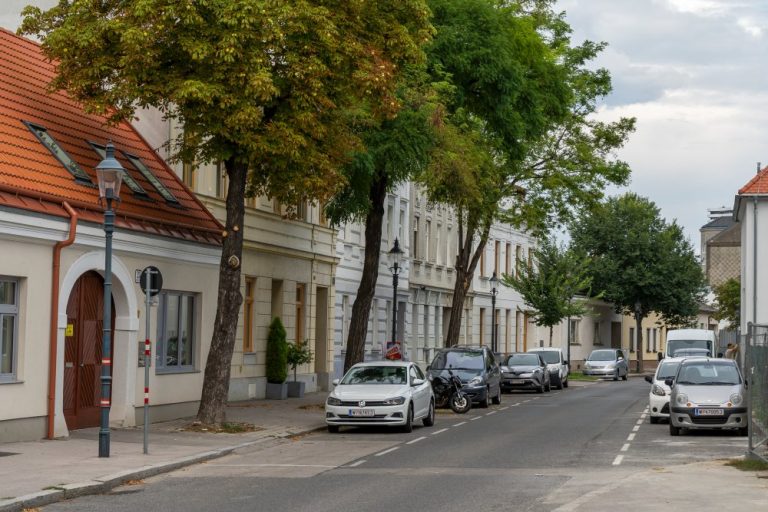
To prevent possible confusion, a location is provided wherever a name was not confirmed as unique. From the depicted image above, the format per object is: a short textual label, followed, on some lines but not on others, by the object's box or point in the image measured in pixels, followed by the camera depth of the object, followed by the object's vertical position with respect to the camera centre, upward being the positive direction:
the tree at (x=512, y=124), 33.16 +6.32
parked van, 53.78 -0.39
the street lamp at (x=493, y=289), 55.04 +1.60
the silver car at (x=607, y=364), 70.12 -1.91
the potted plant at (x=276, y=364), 36.66 -1.20
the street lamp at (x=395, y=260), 37.94 +1.89
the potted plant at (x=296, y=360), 37.47 -1.10
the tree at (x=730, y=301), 83.69 +1.99
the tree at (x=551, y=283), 68.75 +2.38
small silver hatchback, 25.59 -1.40
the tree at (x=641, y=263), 84.94 +4.38
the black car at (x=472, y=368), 35.56 -1.20
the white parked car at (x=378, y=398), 25.77 -1.48
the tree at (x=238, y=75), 22.70 +4.45
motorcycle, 33.75 -1.78
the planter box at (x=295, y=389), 37.78 -1.95
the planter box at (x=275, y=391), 36.66 -1.96
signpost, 20.28 +0.56
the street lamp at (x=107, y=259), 19.22 +0.89
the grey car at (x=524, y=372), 48.72 -1.70
